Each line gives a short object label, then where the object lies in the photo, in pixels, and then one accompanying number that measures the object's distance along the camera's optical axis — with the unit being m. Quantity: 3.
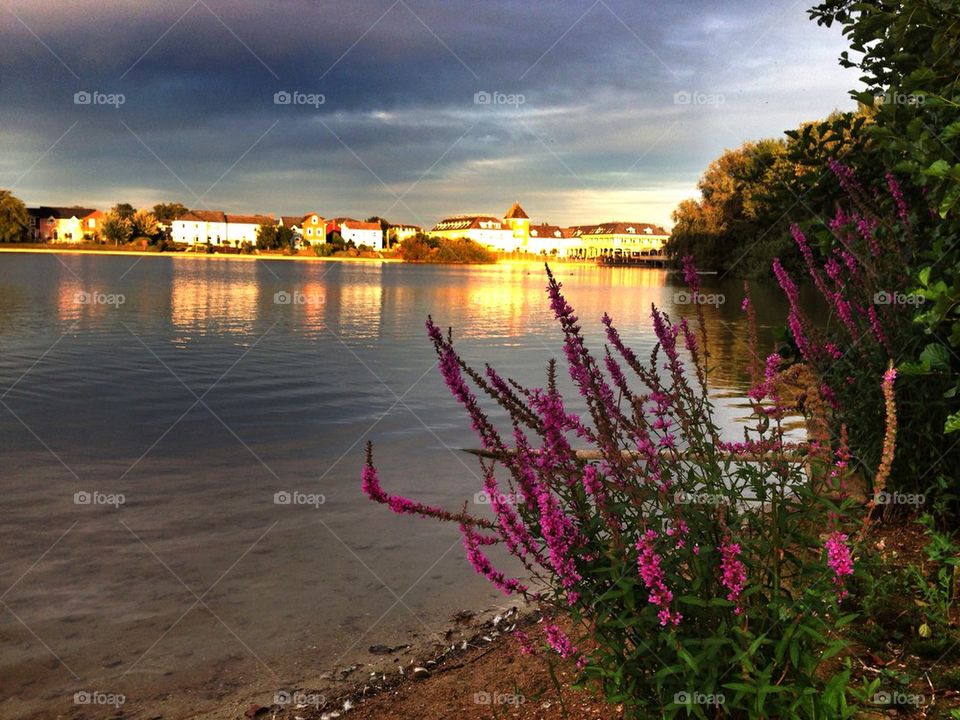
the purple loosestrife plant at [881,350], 5.90
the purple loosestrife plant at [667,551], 3.18
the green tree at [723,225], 77.06
